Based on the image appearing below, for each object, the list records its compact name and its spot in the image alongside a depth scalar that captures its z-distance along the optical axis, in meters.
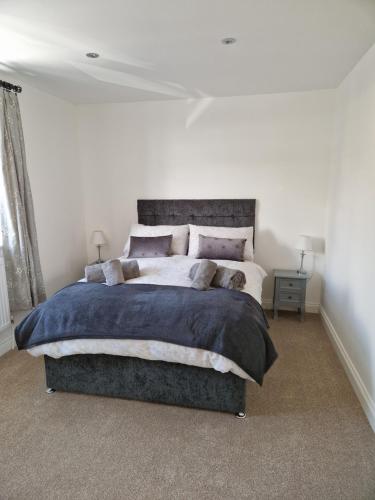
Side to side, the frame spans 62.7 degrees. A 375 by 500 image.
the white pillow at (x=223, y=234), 3.53
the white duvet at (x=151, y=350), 1.90
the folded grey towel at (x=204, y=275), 2.48
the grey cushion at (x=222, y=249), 3.35
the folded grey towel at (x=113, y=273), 2.62
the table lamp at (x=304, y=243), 3.41
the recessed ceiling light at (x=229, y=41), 2.20
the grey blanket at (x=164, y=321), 1.92
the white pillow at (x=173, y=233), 3.63
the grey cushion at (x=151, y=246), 3.47
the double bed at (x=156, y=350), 1.94
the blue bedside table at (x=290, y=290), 3.49
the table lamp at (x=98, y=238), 4.00
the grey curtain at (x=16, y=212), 2.79
